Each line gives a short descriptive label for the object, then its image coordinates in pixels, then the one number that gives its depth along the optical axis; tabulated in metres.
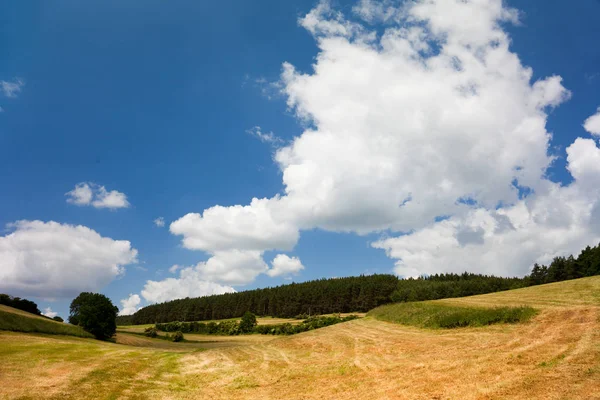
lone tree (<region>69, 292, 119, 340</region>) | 83.94
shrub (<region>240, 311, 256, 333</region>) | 126.03
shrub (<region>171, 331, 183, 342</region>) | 114.31
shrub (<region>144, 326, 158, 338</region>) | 123.43
